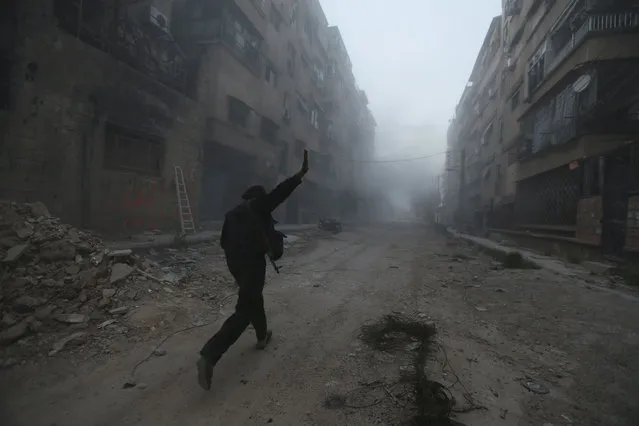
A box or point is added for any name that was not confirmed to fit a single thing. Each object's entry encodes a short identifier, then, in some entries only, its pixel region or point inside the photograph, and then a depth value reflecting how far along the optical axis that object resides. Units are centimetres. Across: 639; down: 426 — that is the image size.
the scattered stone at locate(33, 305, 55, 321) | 359
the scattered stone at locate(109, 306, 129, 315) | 396
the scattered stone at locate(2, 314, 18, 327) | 338
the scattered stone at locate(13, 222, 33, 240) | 447
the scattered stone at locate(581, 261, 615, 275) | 772
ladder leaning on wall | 1195
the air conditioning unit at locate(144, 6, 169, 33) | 1168
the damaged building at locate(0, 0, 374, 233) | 728
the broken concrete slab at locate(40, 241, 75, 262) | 432
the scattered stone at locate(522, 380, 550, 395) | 274
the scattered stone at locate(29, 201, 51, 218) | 527
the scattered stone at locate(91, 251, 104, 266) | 449
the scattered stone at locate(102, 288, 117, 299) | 408
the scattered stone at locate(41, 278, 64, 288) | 392
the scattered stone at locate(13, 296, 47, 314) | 358
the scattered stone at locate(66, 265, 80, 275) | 423
